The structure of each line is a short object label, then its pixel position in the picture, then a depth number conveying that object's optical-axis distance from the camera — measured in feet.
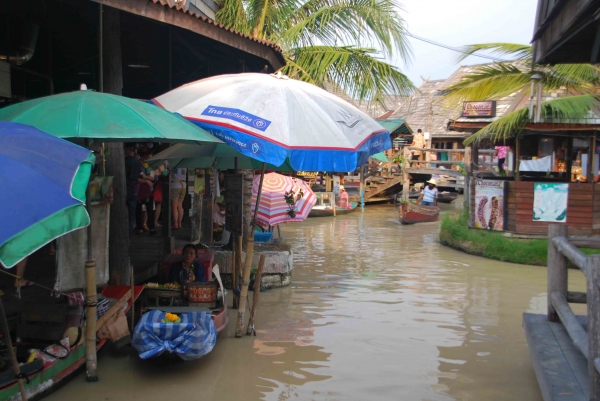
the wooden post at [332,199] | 79.15
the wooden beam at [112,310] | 19.45
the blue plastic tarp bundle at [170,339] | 17.85
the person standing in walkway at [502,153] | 81.26
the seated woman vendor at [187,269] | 23.93
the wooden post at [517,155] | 47.22
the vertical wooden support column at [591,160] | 45.37
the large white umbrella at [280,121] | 19.47
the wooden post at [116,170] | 23.47
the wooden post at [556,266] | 18.48
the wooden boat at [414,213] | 69.92
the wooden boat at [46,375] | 14.65
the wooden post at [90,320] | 16.98
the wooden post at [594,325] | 11.86
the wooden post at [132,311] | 20.59
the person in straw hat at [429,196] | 75.25
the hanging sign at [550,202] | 45.21
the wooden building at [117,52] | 23.84
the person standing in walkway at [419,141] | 99.19
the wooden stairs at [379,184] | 95.86
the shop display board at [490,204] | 47.89
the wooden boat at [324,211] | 76.69
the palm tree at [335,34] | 49.60
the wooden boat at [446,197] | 100.37
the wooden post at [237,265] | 25.90
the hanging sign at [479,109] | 52.60
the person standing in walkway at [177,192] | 38.66
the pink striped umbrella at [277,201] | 36.96
